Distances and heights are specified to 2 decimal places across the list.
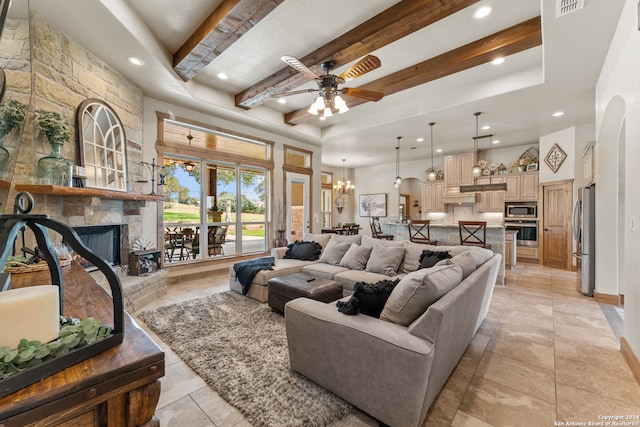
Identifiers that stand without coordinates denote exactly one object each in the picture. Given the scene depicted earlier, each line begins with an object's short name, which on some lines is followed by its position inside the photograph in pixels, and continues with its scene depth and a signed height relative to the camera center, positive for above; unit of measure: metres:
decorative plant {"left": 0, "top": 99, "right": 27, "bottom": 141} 0.75 +0.29
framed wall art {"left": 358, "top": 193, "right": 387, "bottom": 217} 10.26 +0.31
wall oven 6.58 -0.48
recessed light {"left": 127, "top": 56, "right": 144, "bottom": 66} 3.29 +1.91
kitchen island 4.84 -0.48
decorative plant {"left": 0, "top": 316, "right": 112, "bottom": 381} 0.63 -0.36
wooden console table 0.61 -0.45
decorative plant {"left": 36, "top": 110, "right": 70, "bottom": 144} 2.55 +0.84
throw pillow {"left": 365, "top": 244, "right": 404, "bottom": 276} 3.55 -0.65
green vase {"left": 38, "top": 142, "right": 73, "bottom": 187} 2.57 +0.44
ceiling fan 2.77 +1.48
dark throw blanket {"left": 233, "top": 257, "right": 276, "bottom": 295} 3.80 -0.82
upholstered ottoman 2.98 -0.88
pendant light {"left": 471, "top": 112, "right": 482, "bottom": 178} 5.66 +1.54
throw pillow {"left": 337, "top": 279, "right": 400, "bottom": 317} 1.85 -0.61
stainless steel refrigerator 3.89 -0.41
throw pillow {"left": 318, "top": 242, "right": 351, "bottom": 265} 4.17 -0.64
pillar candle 0.66 -0.26
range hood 7.74 +0.40
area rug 1.73 -1.26
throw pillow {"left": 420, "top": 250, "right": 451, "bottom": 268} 3.15 -0.55
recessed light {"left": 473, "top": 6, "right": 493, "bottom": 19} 2.72 +2.08
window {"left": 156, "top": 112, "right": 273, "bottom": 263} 4.86 +0.44
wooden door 5.83 -0.31
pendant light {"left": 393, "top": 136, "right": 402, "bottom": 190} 6.99 +1.73
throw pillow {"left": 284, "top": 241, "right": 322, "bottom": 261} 4.50 -0.66
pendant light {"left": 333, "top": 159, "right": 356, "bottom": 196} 9.49 +0.92
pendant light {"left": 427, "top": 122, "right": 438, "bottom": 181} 6.39 +0.88
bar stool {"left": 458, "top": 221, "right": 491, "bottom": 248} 4.77 -0.43
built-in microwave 6.72 +0.04
